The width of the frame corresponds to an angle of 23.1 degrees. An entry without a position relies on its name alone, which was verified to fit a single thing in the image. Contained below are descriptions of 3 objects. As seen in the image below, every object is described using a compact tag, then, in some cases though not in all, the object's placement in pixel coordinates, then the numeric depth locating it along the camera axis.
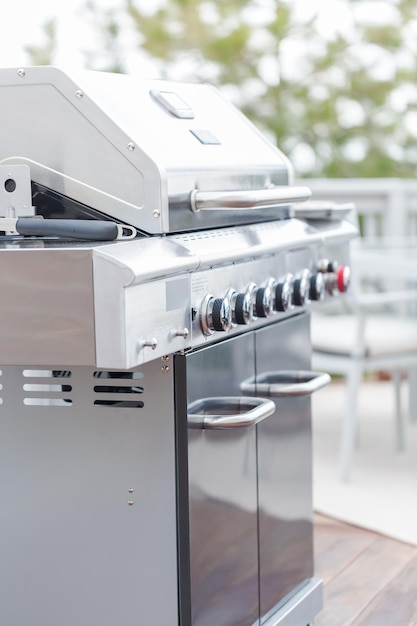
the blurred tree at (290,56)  9.04
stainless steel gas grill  1.64
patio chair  3.40
